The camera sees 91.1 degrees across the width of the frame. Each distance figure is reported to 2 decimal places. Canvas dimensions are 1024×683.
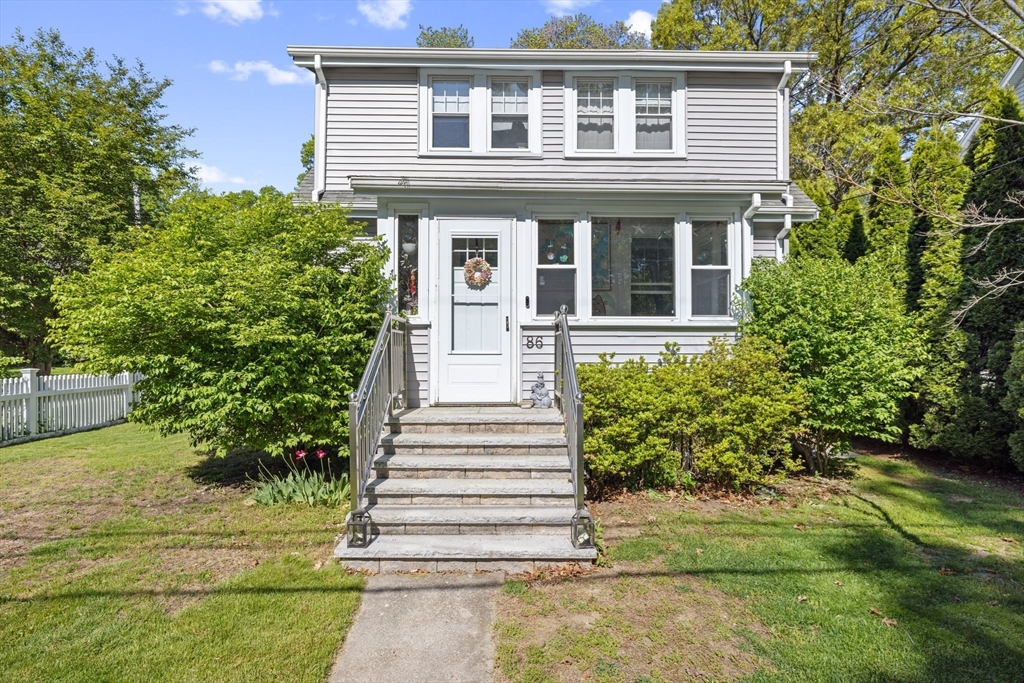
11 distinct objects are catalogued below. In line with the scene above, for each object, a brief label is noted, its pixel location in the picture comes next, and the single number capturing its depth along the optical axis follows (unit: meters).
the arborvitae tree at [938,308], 7.14
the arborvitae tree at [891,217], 8.55
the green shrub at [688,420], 5.35
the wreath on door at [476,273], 6.70
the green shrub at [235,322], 5.12
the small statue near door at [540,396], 6.15
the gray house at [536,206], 6.48
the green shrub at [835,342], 5.94
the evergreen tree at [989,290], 6.64
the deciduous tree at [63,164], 13.19
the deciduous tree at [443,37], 25.11
